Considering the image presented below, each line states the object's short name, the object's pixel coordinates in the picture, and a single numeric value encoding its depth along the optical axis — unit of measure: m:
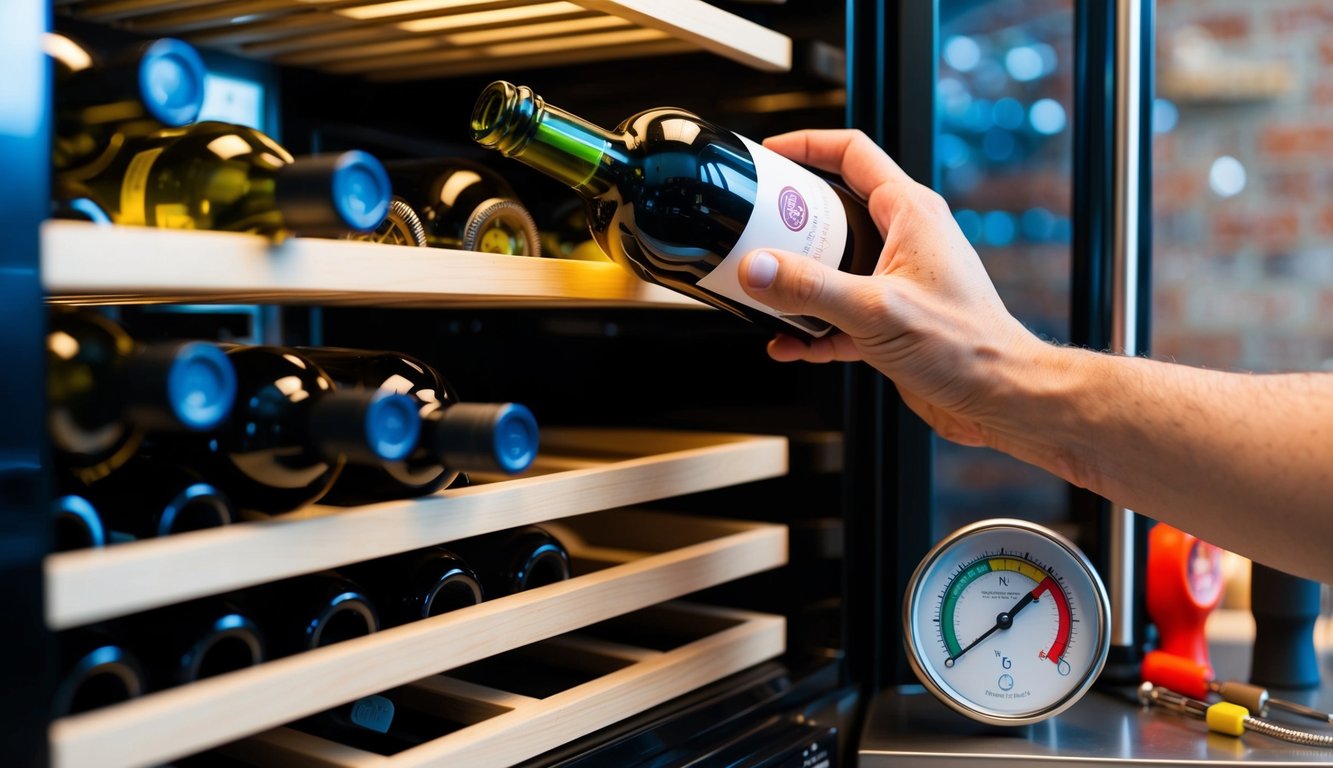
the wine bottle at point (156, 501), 0.55
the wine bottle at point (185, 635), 0.56
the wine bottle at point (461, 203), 0.80
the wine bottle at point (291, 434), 0.54
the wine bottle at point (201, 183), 0.56
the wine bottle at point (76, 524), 0.51
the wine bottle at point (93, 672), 0.51
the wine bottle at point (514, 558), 0.77
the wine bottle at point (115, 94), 0.51
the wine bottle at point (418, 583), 0.70
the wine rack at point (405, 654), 0.47
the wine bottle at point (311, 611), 0.63
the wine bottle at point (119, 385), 0.48
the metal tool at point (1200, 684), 0.94
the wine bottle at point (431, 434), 0.58
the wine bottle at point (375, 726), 0.69
